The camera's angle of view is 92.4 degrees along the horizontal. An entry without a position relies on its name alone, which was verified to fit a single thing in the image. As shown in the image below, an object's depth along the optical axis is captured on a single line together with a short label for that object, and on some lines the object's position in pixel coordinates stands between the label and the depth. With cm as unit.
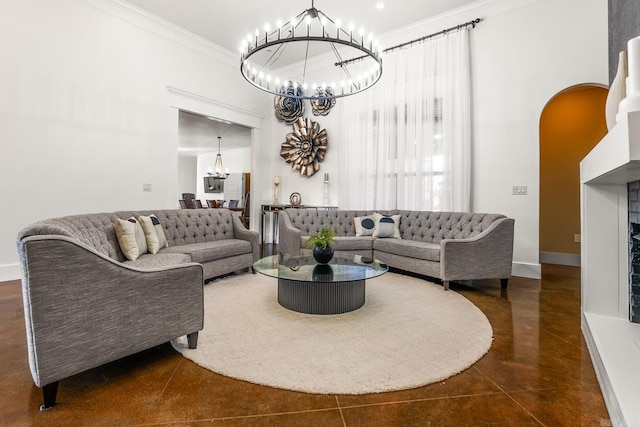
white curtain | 444
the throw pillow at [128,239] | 281
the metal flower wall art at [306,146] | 606
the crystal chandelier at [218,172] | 900
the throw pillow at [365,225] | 461
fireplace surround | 155
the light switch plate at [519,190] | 409
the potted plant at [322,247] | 290
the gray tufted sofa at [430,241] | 333
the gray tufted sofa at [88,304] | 132
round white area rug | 168
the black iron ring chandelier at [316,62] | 512
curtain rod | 438
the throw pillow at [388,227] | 437
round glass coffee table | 253
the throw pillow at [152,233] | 313
